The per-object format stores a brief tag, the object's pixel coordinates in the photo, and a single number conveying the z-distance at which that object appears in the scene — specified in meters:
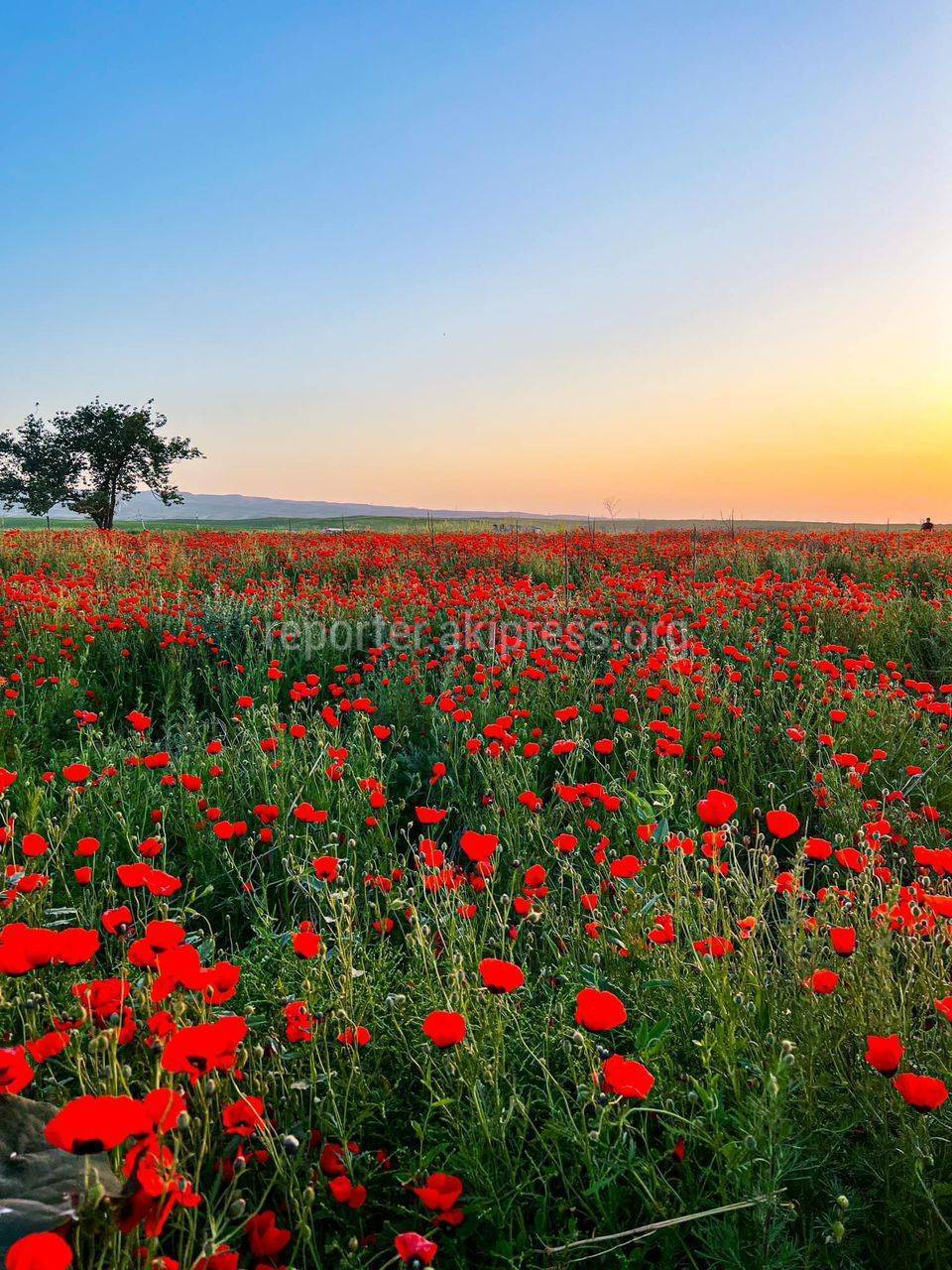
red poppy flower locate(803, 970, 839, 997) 1.58
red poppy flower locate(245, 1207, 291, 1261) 1.32
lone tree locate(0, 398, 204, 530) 37.91
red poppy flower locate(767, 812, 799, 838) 1.90
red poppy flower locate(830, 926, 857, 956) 1.61
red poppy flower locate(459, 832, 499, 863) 1.91
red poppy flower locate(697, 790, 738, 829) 1.89
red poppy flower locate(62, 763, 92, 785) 2.43
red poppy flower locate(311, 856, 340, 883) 1.97
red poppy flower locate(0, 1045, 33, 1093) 1.22
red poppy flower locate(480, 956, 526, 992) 1.34
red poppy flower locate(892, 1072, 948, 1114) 1.23
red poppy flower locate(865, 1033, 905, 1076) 1.30
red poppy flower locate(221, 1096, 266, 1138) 1.49
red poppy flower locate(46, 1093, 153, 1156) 0.99
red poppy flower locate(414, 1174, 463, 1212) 1.33
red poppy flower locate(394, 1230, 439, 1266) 1.14
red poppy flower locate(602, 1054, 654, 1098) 1.28
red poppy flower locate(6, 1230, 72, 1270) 0.88
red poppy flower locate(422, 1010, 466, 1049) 1.27
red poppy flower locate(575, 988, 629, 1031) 1.26
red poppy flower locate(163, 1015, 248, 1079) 1.23
